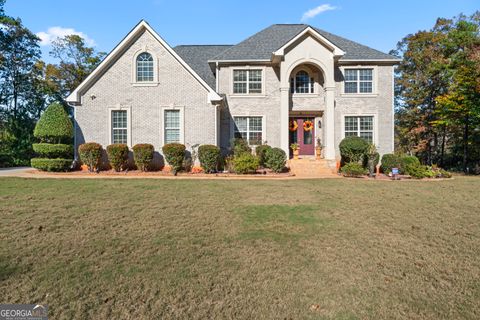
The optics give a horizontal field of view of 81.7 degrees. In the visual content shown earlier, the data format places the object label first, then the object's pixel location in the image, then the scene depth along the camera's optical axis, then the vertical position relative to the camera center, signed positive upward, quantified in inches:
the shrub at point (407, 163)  534.6 -11.7
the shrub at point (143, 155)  544.7 +2.2
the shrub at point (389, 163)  558.5 -12.2
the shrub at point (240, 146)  597.9 +22.7
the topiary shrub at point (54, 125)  560.4 +62.3
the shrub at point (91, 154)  546.6 +3.9
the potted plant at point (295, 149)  658.8 +18.1
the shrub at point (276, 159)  552.1 -5.0
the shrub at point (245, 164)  519.2 -14.2
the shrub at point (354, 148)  567.8 +17.9
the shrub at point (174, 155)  530.9 +2.3
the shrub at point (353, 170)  520.1 -25.0
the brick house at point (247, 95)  585.6 +138.2
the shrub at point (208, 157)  534.9 -1.3
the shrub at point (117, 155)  543.8 +2.0
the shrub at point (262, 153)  590.2 +7.5
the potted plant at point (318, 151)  660.1 +13.5
